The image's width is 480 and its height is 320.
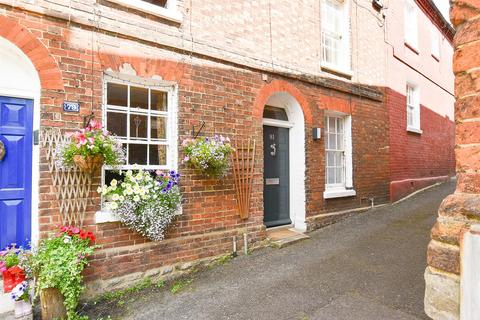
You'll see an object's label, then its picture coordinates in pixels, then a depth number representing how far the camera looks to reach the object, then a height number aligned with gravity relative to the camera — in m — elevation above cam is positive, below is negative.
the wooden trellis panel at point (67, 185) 3.78 -0.19
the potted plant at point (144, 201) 4.08 -0.43
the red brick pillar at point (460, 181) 1.56 -0.08
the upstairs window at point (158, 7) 4.47 +2.35
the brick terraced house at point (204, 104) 3.82 +1.06
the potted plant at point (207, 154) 4.66 +0.20
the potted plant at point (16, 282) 3.27 -1.18
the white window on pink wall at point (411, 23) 10.54 +4.81
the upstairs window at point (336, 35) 7.69 +3.25
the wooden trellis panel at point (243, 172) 5.45 -0.09
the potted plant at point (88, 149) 3.64 +0.23
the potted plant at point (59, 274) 3.35 -1.11
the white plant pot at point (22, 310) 3.31 -1.48
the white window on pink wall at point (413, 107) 10.57 +1.99
